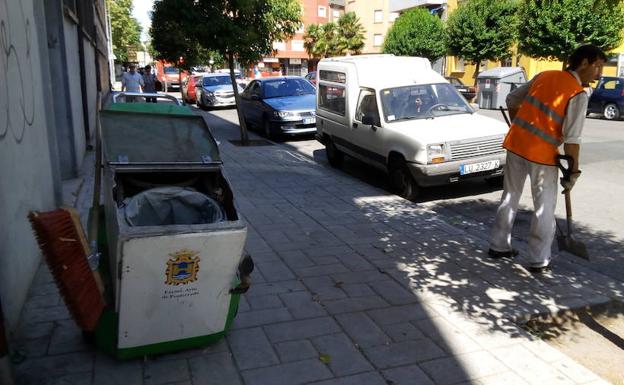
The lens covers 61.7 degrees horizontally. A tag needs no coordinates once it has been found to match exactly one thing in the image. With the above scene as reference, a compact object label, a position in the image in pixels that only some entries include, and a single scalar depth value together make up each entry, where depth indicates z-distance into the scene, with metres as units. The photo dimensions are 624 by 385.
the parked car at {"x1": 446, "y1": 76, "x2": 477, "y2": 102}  25.69
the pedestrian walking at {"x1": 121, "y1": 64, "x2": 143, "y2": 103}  16.84
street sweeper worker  4.42
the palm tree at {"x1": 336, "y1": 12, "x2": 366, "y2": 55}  51.16
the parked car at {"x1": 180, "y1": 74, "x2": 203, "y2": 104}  26.45
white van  7.35
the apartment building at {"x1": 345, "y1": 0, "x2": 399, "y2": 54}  55.81
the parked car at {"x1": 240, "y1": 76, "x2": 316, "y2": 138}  13.52
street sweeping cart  2.73
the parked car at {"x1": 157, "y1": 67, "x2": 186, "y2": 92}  38.37
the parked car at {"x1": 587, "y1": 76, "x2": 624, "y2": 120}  18.34
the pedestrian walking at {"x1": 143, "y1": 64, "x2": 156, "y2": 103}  22.76
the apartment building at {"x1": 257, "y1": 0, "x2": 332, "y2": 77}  65.94
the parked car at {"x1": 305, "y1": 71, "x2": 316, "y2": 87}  27.89
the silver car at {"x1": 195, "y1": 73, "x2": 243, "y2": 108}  22.69
